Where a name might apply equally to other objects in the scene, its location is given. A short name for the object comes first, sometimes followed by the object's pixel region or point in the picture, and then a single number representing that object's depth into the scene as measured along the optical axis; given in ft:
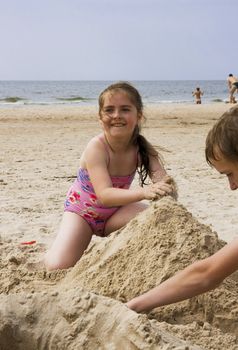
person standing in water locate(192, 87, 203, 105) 90.76
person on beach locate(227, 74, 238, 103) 71.48
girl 12.59
